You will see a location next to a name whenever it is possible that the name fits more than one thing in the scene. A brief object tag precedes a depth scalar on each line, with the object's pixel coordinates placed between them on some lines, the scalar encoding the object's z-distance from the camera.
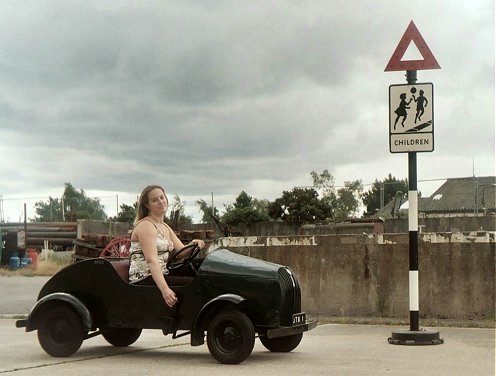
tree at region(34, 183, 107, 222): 49.34
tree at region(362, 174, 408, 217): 39.34
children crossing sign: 9.18
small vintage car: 7.38
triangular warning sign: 9.20
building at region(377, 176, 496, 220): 38.22
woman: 7.61
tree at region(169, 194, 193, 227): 46.75
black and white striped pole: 9.10
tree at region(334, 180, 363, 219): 44.22
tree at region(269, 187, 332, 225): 66.12
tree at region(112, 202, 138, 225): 50.69
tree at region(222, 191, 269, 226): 76.62
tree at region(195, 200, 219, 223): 52.35
